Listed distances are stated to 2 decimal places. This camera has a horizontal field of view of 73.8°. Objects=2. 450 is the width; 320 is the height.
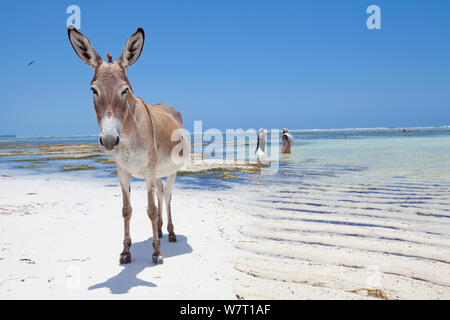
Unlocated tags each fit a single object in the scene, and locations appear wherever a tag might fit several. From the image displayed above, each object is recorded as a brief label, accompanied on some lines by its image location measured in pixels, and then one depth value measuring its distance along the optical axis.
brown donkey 3.40
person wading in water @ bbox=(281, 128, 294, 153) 26.36
